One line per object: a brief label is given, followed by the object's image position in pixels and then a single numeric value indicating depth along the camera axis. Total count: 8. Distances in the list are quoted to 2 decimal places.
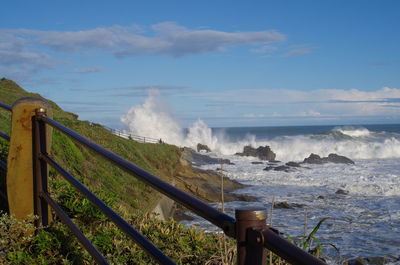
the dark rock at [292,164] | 34.47
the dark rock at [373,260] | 9.77
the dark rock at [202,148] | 49.25
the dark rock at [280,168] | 31.66
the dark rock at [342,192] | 22.23
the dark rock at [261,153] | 42.29
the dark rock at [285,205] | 17.23
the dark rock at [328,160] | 38.89
